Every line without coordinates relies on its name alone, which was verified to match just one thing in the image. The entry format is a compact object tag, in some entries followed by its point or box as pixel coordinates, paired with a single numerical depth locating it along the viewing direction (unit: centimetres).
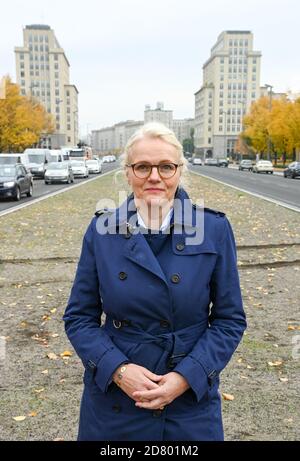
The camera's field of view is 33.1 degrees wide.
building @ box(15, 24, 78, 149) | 15138
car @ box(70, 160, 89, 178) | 4259
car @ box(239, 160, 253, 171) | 6406
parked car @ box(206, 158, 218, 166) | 9239
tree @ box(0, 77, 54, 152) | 4822
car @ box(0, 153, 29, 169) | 3083
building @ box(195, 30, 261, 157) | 15925
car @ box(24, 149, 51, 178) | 3903
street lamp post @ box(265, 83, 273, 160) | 6245
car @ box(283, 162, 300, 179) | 4072
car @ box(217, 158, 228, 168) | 8856
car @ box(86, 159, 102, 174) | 5264
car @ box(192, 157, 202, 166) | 9872
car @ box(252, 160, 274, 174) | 5328
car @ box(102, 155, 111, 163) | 12056
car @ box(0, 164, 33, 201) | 2055
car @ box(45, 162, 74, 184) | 3325
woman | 203
